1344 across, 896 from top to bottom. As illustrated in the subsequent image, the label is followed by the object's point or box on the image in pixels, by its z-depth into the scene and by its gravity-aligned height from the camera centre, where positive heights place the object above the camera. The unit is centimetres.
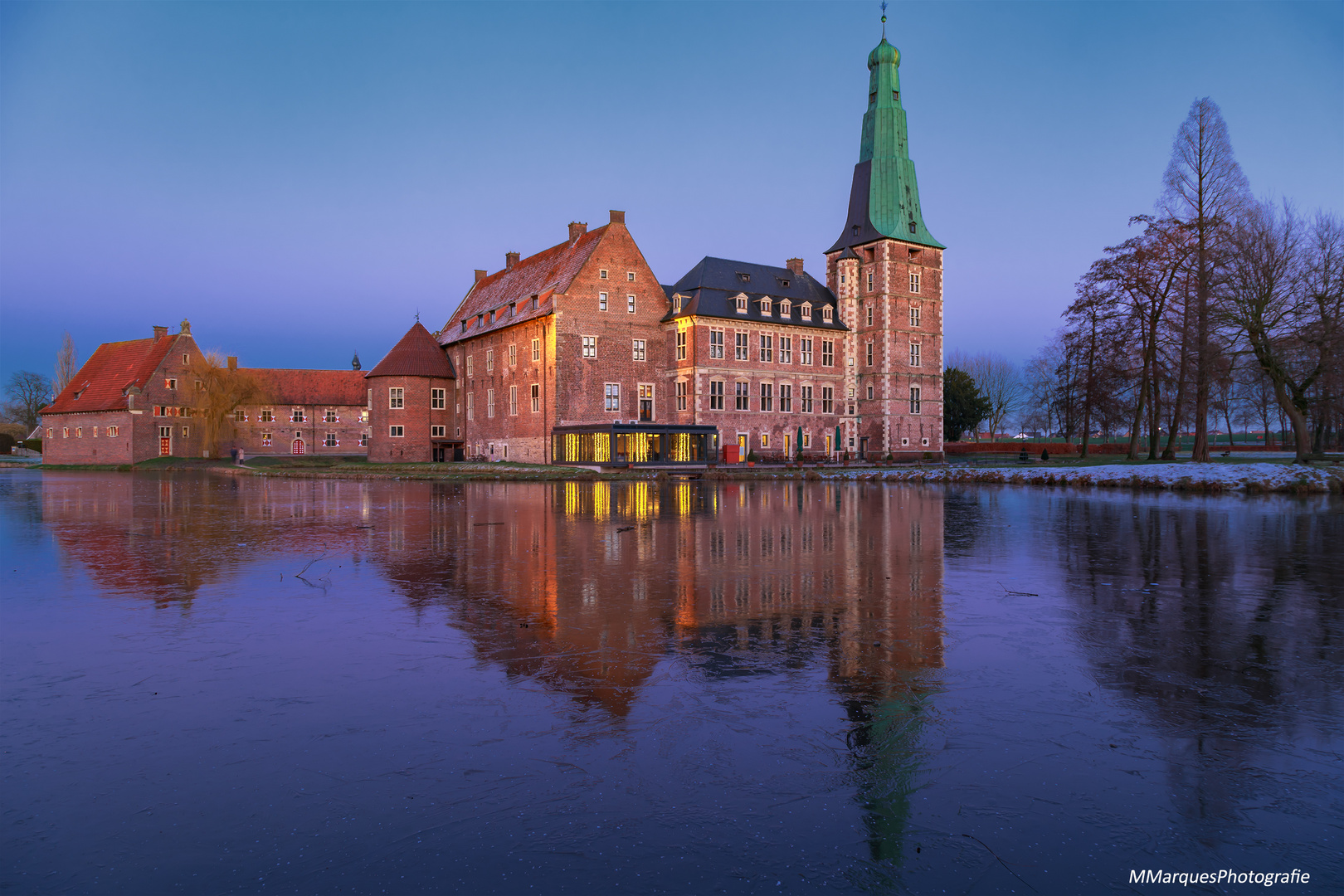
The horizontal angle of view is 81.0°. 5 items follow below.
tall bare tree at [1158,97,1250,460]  4016 +1328
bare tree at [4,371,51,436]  10675 +913
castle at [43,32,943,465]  5475 +715
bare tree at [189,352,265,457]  6800 +556
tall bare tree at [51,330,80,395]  9156 +1118
